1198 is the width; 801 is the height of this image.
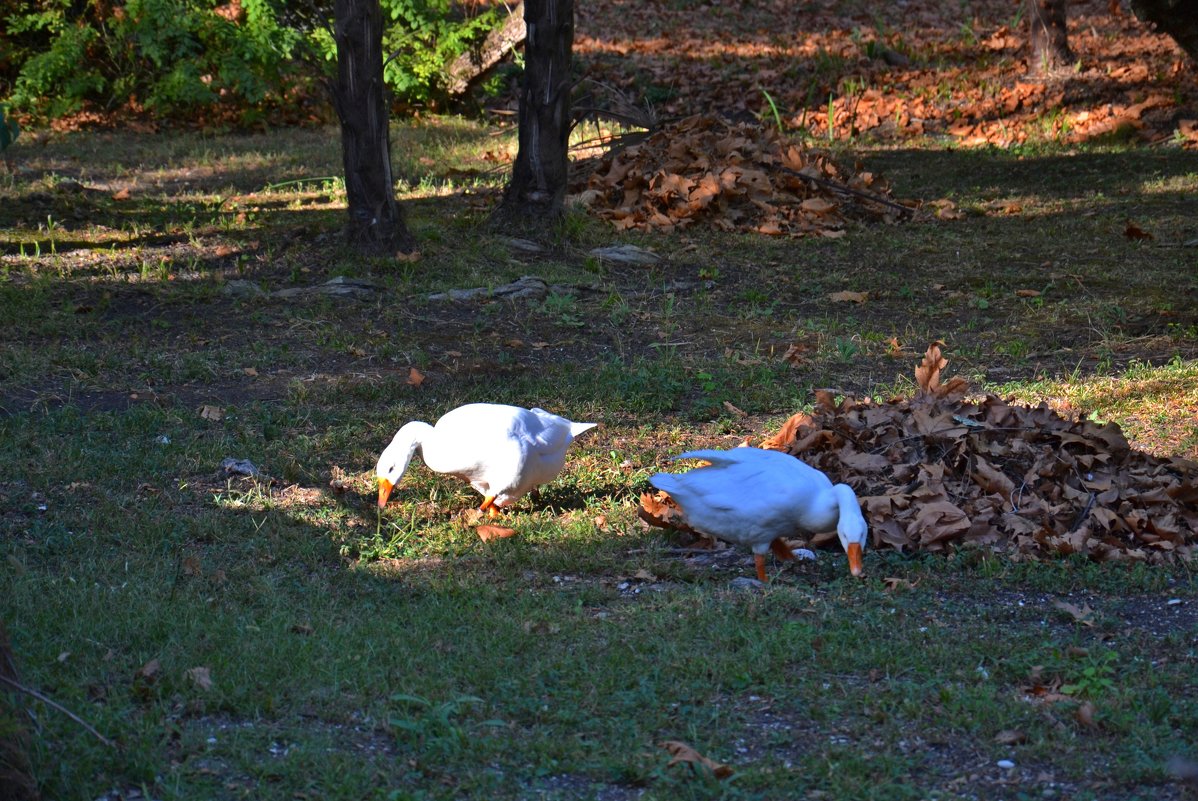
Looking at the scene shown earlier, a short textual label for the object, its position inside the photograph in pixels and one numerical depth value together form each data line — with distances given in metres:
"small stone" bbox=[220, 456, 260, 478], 10.82
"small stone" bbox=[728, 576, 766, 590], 8.78
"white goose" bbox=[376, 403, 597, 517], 9.71
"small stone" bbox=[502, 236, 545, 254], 18.95
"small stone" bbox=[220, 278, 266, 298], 16.16
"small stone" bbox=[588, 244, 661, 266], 18.70
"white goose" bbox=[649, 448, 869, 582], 8.81
